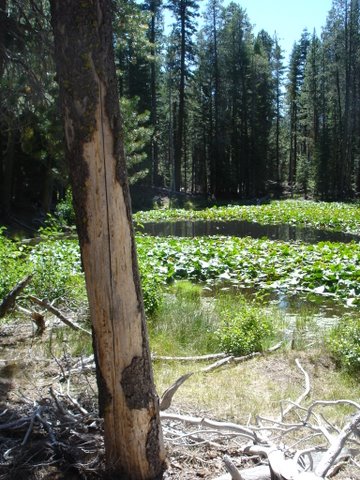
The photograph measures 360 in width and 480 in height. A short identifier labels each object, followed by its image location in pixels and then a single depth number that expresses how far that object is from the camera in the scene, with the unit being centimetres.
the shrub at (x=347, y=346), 518
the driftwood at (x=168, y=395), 299
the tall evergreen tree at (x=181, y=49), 3672
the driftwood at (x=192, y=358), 534
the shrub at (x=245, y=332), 574
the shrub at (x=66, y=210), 1992
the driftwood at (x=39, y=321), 584
